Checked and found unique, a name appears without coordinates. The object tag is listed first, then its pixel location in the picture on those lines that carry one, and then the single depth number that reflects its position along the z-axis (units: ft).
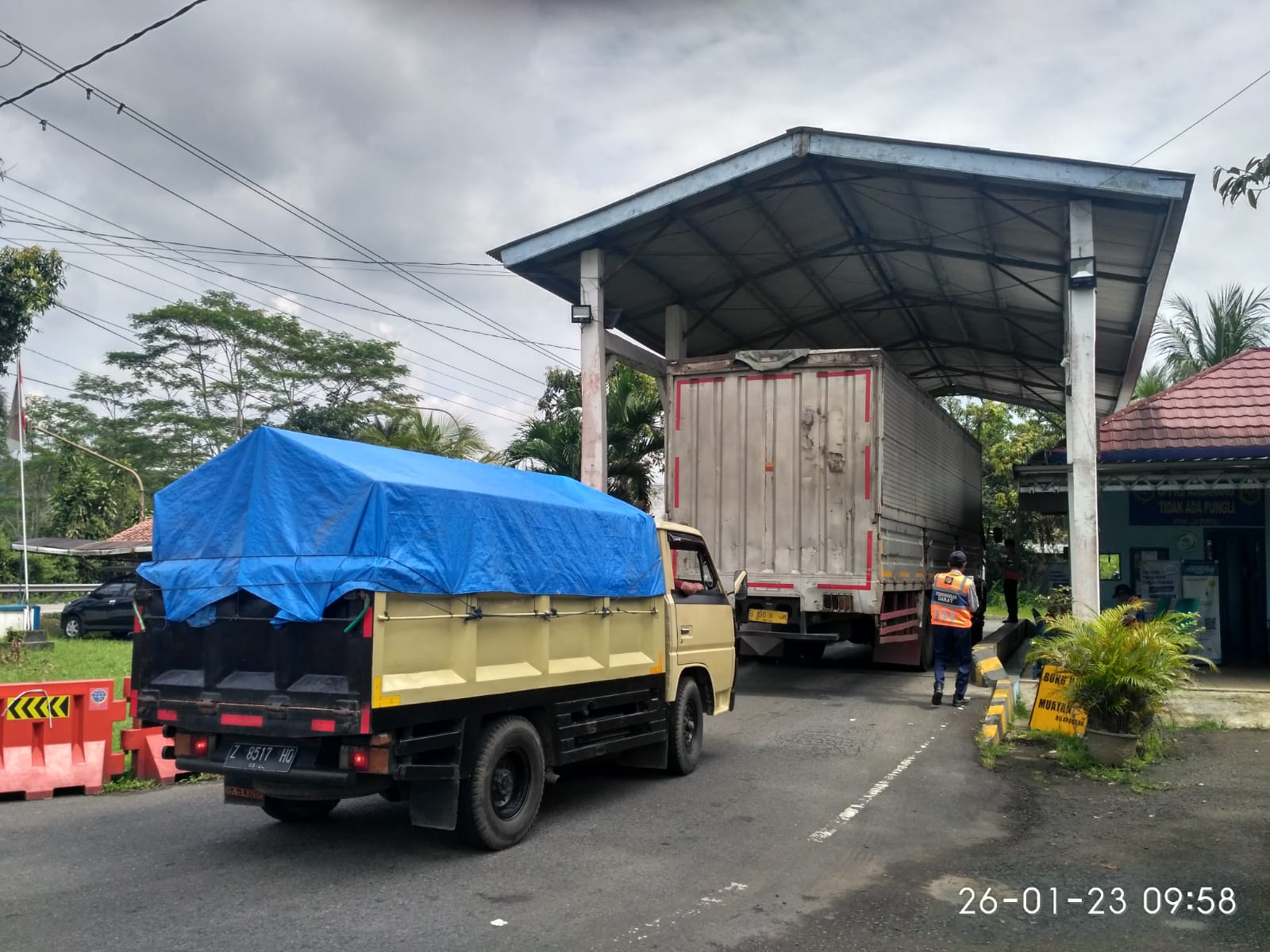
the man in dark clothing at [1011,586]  71.05
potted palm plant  27.89
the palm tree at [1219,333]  92.89
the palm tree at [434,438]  76.89
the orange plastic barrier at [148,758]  27.48
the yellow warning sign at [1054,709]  31.19
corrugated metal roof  41.70
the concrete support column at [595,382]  48.70
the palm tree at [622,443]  63.36
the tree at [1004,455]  113.19
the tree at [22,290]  47.62
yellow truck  17.97
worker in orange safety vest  38.60
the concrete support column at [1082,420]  40.50
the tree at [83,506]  121.60
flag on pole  63.10
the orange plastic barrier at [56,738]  25.61
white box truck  42.29
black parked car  72.33
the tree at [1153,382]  95.91
